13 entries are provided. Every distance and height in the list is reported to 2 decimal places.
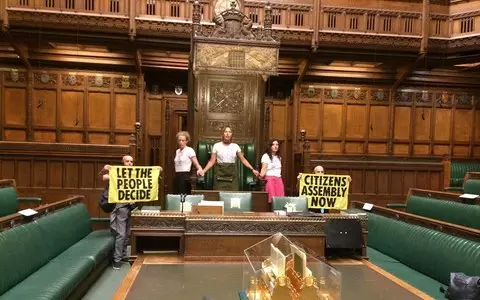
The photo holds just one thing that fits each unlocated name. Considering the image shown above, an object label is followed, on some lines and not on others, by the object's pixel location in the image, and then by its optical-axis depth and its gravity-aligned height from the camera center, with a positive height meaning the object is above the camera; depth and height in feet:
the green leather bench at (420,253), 10.24 -3.65
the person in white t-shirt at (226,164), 20.26 -1.69
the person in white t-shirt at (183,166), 18.95 -1.79
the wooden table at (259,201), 18.39 -3.33
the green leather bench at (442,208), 14.32 -2.92
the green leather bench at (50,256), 9.57 -4.05
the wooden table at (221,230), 9.64 -2.56
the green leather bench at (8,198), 16.03 -3.11
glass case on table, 5.72 -2.27
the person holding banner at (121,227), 14.70 -3.79
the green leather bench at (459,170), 30.78 -2.66
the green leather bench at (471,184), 18.98 -2.30
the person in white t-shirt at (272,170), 20.18 -1.97
